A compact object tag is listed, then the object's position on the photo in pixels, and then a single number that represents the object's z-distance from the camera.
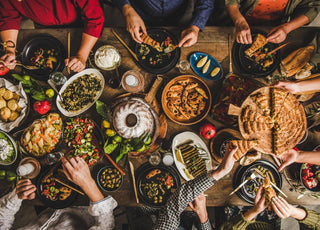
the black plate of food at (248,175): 2.42
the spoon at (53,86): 2.38
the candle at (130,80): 2.42
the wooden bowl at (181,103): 2.46
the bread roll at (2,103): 2.32
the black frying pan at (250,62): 2.51
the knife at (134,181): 2.42
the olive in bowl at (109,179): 2.41
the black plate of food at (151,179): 2.44
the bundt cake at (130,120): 2.30
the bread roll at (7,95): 2.36
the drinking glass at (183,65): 2.55
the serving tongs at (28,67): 2.49
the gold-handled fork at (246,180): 2.33
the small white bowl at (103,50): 2.51
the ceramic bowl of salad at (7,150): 2.33
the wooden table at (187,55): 2.47
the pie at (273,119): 2.09
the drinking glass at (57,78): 2.40
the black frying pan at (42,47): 2.52
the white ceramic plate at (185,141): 2.46
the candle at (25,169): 2.21
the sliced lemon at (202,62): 2.54
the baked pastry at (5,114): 2.31
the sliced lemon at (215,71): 2.52
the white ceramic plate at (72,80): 2.38
